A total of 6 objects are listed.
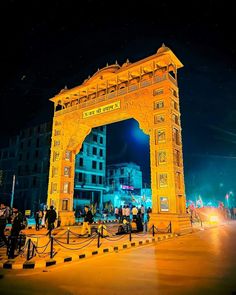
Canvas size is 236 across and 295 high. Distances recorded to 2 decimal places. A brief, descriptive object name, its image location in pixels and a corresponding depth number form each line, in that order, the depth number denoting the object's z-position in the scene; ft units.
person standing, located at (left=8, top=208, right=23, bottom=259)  26.45
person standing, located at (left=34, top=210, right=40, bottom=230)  54.46
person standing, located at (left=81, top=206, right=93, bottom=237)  42.93
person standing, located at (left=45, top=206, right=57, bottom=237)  41.19
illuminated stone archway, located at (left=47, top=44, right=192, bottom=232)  48.42
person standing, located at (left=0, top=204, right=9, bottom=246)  26.93
